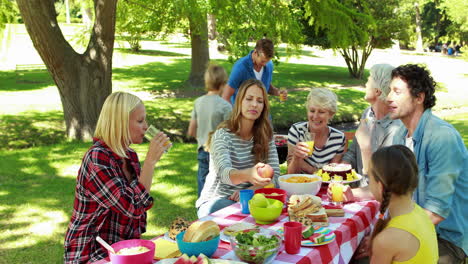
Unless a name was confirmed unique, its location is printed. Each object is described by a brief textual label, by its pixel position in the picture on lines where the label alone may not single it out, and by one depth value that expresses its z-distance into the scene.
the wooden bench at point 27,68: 20.85
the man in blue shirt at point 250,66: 5.71
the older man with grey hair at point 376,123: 3.73
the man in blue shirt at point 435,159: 2.70
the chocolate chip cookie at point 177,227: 2.36
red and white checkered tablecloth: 2.19
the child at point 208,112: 5.25
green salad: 2.05
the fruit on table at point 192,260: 1.97
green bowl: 2.61
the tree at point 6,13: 8.80
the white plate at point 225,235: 2.35
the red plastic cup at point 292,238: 2.18
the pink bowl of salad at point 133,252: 1.99
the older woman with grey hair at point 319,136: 3.90
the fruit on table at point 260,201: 2.65
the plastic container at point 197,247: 2.07
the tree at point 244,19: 9.23
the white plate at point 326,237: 2.31
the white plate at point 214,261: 2.01
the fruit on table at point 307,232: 2.37
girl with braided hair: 2.17
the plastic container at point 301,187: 3.12
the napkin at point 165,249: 2.16
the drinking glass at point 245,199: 2.82
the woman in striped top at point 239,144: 3.47
